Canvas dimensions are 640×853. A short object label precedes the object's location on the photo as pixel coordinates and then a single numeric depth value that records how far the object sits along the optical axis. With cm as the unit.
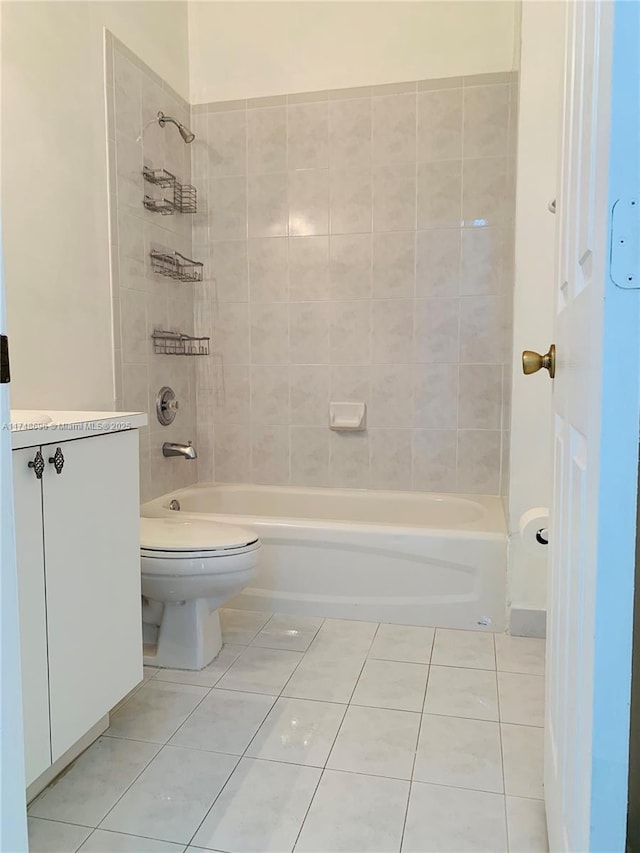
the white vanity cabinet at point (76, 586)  127
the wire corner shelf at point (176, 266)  293
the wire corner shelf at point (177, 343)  295
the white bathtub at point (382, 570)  245
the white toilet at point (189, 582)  202
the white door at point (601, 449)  67
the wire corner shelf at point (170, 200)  284
